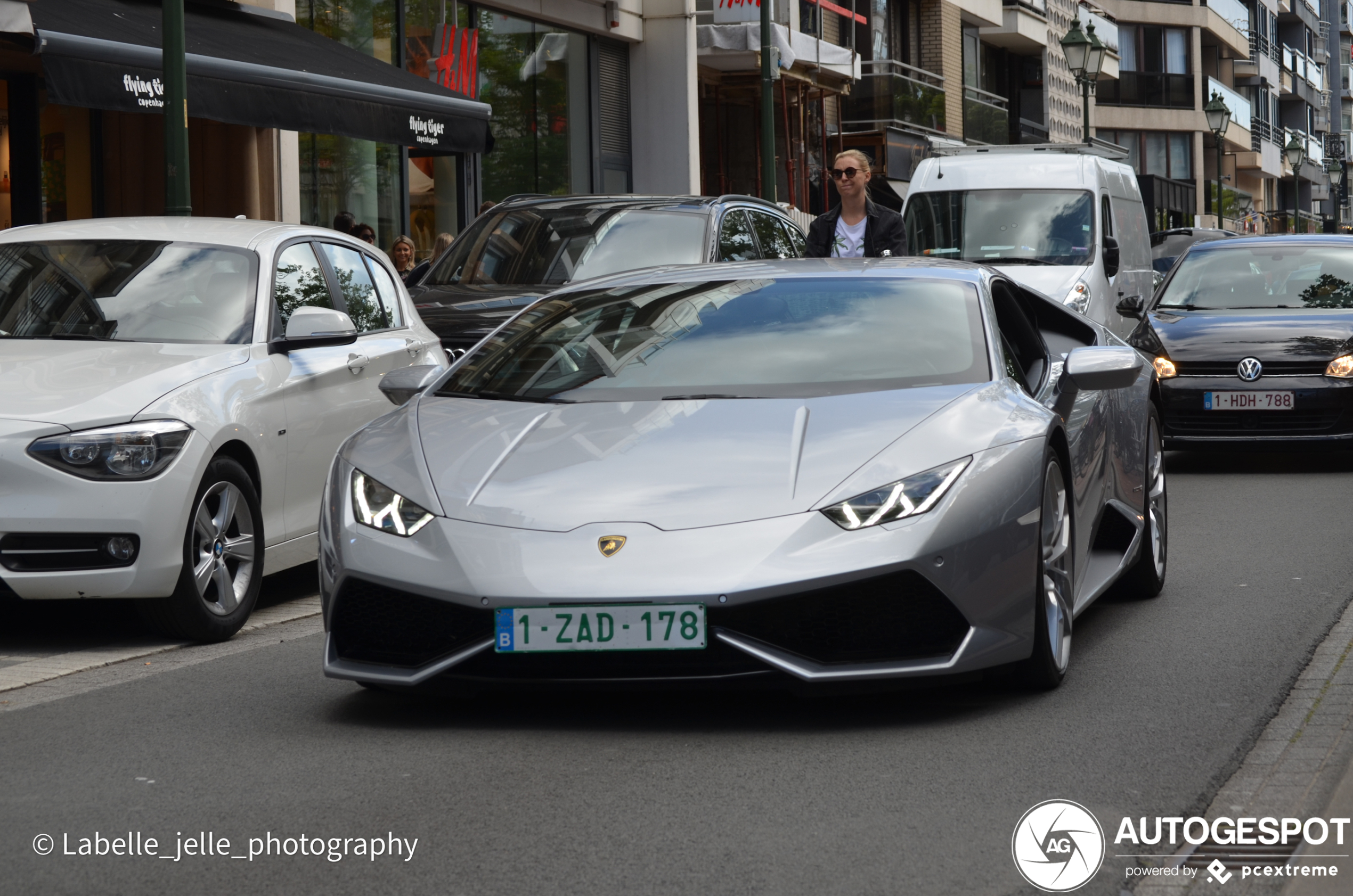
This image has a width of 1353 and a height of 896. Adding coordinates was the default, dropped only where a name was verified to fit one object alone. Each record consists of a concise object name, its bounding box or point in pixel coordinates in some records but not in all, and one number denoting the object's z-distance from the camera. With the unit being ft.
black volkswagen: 42.55
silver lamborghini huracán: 16.67
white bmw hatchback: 22.77
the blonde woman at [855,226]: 38.42
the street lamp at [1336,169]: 247.91
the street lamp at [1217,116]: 157.38
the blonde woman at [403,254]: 60.70
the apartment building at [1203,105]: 225.97
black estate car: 42.80
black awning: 45.19
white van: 58.39
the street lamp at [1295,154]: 194.29
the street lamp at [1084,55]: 99.50
